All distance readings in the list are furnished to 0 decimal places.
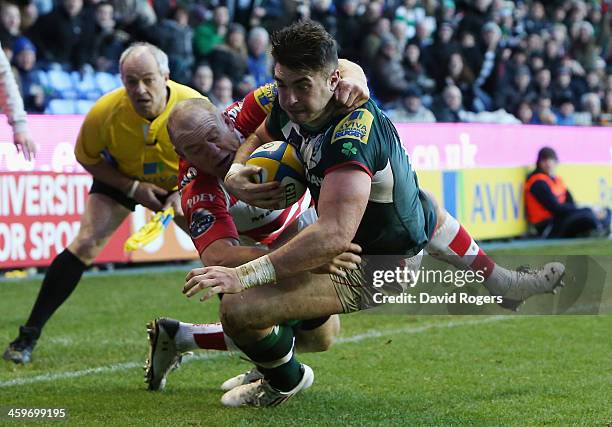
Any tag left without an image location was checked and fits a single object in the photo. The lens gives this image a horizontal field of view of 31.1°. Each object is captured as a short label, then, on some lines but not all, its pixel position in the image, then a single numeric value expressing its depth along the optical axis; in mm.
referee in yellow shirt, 7059
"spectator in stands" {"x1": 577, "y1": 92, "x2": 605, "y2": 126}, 20109
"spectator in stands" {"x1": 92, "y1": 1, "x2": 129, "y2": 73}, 13336
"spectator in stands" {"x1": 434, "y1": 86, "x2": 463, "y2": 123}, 16859
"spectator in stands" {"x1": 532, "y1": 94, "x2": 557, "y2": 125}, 19078
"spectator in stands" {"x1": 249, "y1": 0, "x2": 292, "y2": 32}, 16094
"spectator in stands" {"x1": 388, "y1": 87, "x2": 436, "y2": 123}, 16062
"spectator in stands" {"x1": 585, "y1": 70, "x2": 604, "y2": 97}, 21719
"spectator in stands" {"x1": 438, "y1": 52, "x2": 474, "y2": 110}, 18328
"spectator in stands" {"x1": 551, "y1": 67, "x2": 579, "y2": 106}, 20938
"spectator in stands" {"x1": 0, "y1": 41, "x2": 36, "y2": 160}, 6668
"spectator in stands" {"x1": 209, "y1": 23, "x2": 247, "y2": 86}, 14656
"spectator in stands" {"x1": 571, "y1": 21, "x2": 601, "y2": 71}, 22656
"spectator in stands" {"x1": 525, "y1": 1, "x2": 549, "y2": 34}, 22094
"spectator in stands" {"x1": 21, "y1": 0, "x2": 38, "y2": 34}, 13133
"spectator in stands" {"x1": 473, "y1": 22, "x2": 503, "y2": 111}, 19359
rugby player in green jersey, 4469
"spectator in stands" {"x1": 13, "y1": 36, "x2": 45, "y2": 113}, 12383
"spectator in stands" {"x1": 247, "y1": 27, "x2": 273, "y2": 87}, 15328
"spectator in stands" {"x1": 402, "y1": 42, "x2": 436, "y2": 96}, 17750
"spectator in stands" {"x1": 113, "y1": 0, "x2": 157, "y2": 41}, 13945
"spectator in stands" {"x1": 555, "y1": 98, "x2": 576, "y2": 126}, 19828
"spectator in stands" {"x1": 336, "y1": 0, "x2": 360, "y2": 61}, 17172
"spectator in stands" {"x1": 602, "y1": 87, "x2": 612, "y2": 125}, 21906
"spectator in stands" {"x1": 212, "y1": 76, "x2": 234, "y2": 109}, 13500
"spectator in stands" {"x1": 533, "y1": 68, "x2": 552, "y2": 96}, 20297
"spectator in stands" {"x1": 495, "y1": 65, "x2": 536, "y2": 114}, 19234
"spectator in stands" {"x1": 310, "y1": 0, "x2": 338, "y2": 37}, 16844
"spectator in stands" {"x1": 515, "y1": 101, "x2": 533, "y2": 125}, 18750
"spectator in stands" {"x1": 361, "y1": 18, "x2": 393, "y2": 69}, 17078
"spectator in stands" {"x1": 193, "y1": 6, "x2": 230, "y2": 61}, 14961
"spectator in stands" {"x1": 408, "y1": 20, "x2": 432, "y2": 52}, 18531
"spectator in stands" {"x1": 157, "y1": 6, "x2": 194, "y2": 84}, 13875
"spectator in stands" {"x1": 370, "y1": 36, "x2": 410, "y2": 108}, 16922
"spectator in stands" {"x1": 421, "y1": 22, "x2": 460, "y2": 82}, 18406
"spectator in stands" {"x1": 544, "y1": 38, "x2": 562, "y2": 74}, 21578
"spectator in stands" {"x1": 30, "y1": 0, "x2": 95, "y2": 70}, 13125
